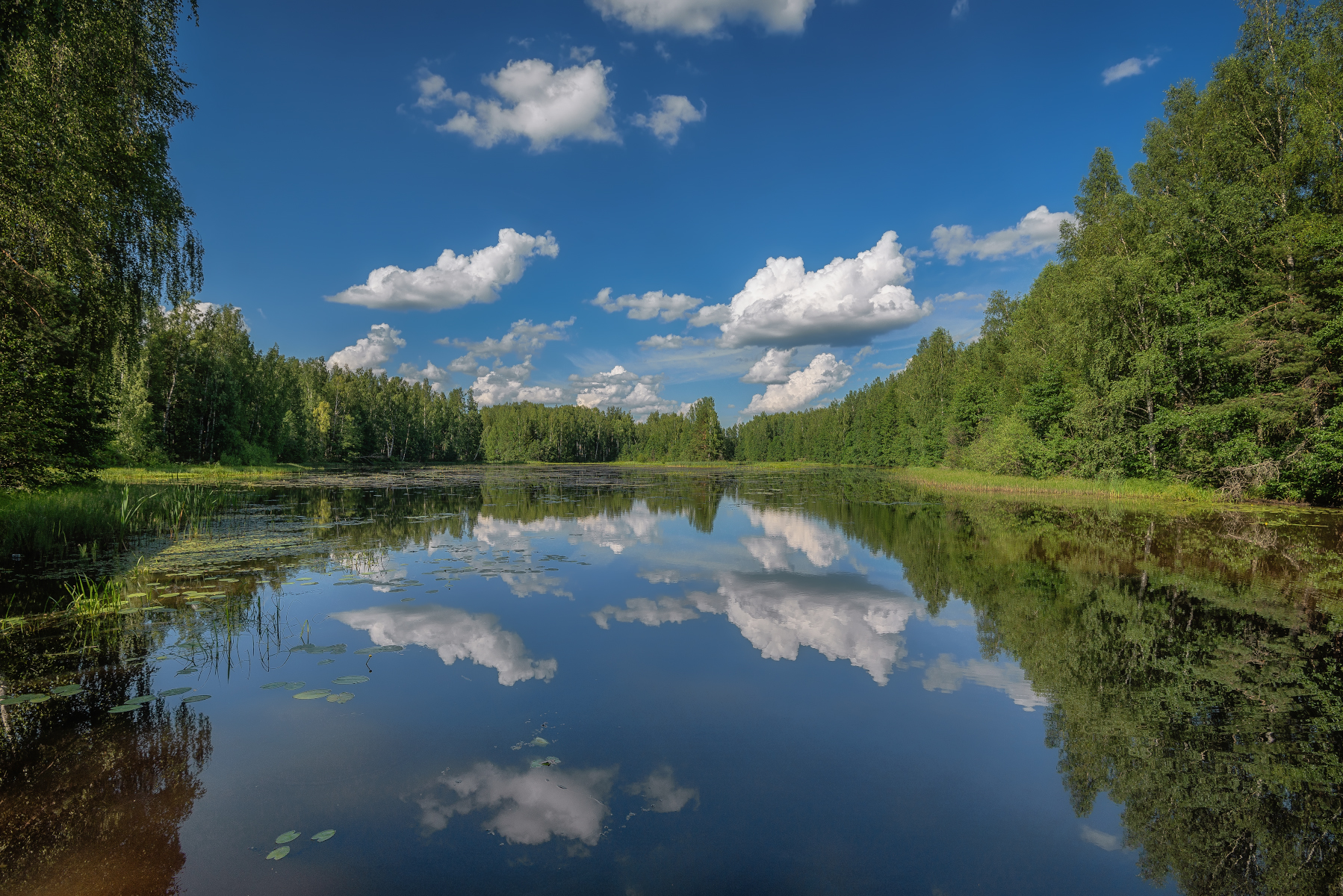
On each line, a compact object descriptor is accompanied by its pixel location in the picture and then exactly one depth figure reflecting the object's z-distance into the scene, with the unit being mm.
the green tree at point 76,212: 9172
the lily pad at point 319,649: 7227
